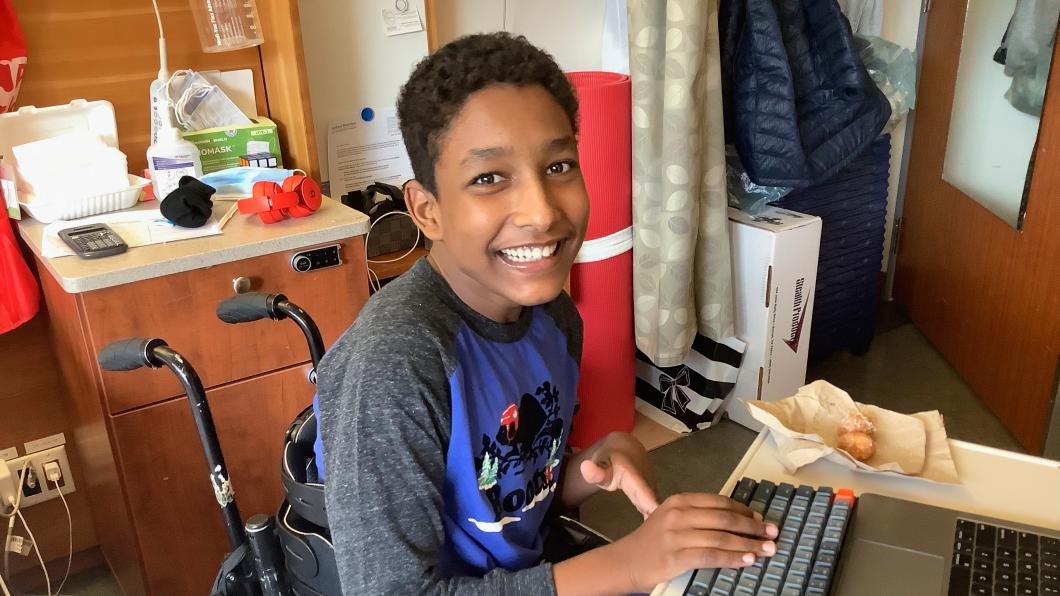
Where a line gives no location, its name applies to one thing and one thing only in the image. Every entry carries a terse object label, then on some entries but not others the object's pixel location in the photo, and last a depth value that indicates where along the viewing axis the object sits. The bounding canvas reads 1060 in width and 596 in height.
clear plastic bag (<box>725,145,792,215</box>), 2.25
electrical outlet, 1.86
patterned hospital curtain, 1.94
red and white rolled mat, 2.00
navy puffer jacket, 2.09
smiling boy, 0.79
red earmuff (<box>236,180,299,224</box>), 1.55
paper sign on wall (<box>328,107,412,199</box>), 2.06
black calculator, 1.40
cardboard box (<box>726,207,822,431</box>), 2.18
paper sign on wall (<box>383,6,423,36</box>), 2.05
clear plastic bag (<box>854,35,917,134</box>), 2.51
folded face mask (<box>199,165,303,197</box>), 1.70
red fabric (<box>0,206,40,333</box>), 1.58
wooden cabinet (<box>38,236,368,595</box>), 1.43
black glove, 1.50
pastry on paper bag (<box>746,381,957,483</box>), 0.92
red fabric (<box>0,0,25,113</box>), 1.58
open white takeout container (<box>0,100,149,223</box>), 1.57
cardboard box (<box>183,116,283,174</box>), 1.79
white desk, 0.86
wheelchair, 0.96
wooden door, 2.09
